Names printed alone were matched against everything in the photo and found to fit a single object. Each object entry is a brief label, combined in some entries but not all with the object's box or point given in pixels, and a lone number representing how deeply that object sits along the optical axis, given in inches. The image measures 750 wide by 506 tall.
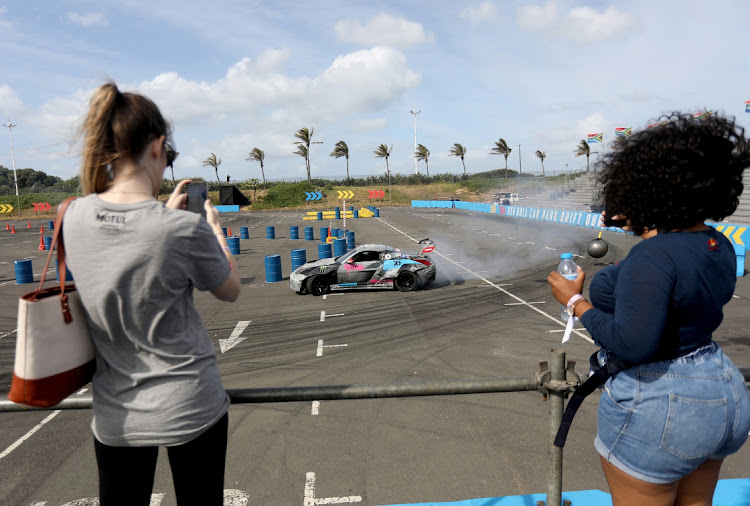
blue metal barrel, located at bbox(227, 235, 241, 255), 887.1
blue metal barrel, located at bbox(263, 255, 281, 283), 634.2
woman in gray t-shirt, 58.1
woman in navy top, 62.1
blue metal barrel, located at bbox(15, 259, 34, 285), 651.5
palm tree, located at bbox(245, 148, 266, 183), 3358.8
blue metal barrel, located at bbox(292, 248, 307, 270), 675.4
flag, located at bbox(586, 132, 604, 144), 1820.9
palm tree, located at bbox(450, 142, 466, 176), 3528.5
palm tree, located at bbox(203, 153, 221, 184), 3412.9
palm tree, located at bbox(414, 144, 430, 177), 3603.6
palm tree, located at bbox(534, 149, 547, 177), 3526.1
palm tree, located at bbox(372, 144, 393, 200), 3425.4
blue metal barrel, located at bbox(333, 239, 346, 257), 807.1
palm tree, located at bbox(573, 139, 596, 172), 3075.8
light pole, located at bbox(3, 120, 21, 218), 2514.1
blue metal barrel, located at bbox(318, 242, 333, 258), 739.4
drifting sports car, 546.3
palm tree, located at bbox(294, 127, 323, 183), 3078.2
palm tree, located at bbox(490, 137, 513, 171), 3376.0
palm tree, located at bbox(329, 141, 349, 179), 3297.2
